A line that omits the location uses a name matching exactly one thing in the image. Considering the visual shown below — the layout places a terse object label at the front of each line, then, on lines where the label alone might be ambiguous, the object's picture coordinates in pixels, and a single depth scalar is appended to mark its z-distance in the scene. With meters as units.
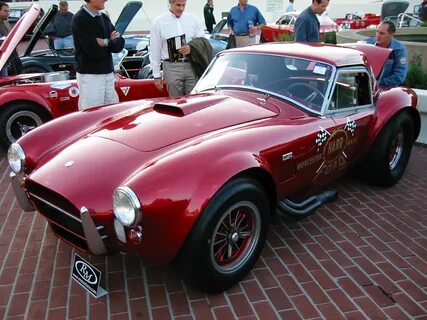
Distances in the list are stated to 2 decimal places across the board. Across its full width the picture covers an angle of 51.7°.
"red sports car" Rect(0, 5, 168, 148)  5.45
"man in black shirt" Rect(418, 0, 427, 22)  11.81
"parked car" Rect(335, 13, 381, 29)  18.41
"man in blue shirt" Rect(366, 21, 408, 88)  5.08
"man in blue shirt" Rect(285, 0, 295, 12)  21.03
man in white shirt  4.98
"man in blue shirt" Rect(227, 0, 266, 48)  8.41
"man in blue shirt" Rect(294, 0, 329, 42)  5.60
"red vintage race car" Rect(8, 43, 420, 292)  2.42
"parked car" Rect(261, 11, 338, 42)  14.83
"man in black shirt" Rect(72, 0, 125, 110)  4.58
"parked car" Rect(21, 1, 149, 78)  6.84
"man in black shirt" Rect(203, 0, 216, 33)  18.11
